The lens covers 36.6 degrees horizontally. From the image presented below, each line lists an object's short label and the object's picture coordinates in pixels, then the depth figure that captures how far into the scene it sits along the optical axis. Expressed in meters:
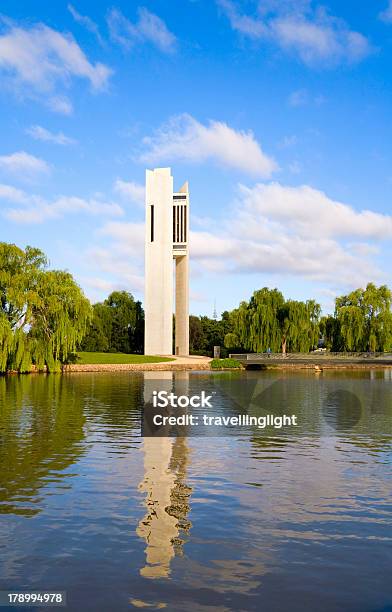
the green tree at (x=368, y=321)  62.66
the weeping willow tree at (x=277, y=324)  64.44
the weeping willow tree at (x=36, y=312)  41.50
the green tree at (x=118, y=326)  75.19
